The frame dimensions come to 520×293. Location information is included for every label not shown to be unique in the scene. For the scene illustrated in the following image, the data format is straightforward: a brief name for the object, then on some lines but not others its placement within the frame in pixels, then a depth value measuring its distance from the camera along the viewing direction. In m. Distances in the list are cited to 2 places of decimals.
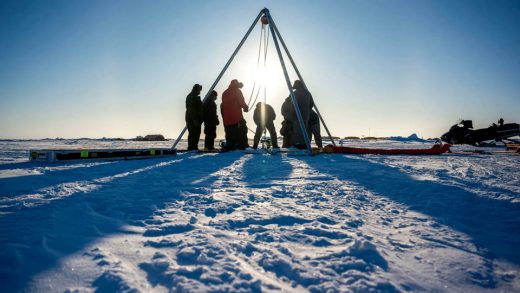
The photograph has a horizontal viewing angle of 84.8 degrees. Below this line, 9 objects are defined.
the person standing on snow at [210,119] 8.65
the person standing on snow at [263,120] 9.36
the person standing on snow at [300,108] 8.00
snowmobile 13.79
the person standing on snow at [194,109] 8.05
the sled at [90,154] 4.91
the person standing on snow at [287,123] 8.29
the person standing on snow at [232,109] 8.16
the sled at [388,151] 7.71
